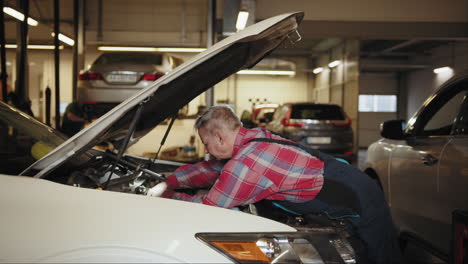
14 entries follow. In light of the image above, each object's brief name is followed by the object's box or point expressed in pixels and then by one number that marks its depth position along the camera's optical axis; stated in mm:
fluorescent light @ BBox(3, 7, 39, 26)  7683
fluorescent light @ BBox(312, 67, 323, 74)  21995
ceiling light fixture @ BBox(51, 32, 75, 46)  12298
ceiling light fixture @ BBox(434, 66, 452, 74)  18100
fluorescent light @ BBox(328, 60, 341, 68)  18734
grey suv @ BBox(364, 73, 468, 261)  3150
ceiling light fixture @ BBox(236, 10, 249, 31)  10141
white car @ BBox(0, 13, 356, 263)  1554
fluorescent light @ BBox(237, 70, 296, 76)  22016
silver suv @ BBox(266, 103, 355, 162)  11250
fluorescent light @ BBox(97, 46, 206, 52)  13386
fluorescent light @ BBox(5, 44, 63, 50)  12284
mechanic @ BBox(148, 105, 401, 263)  2129
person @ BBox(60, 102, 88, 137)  7555
